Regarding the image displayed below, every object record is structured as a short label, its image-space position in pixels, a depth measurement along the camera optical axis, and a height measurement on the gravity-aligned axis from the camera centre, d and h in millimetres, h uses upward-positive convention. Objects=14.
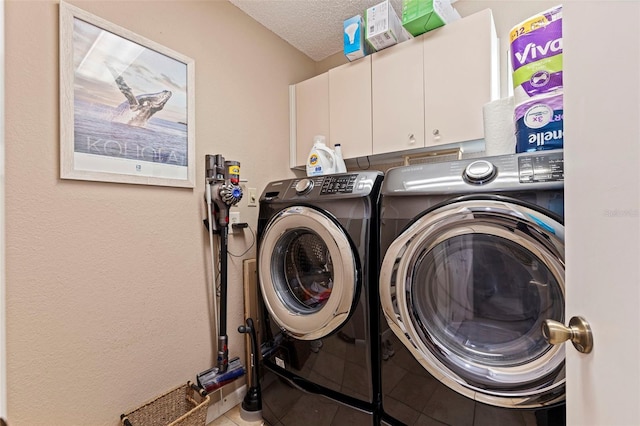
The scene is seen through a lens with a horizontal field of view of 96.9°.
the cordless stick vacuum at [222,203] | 1491 +59
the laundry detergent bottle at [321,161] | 1727 +320
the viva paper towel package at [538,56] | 931 +519
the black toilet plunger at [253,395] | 1526 -1004
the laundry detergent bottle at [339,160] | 1811 +338
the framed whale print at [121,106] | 1125 +493
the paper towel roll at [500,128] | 1118 +329
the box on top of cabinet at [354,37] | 1739 +1084
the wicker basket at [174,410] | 1256 -917
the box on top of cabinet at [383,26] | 1597 +1064
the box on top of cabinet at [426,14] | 1452 +1025
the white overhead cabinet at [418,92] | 1395 +672
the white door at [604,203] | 385 +7
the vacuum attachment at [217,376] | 1399 -830
